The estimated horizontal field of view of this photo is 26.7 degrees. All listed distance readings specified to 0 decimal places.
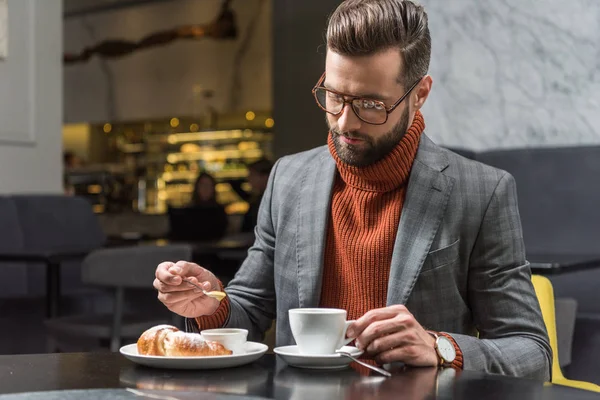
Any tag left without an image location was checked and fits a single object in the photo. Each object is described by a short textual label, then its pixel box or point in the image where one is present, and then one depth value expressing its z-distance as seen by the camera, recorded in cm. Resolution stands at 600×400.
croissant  175
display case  1344
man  200
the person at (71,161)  1428
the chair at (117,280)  446
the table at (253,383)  156
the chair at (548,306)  275
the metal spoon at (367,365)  168
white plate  172
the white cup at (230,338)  178
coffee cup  173
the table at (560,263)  366
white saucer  171
